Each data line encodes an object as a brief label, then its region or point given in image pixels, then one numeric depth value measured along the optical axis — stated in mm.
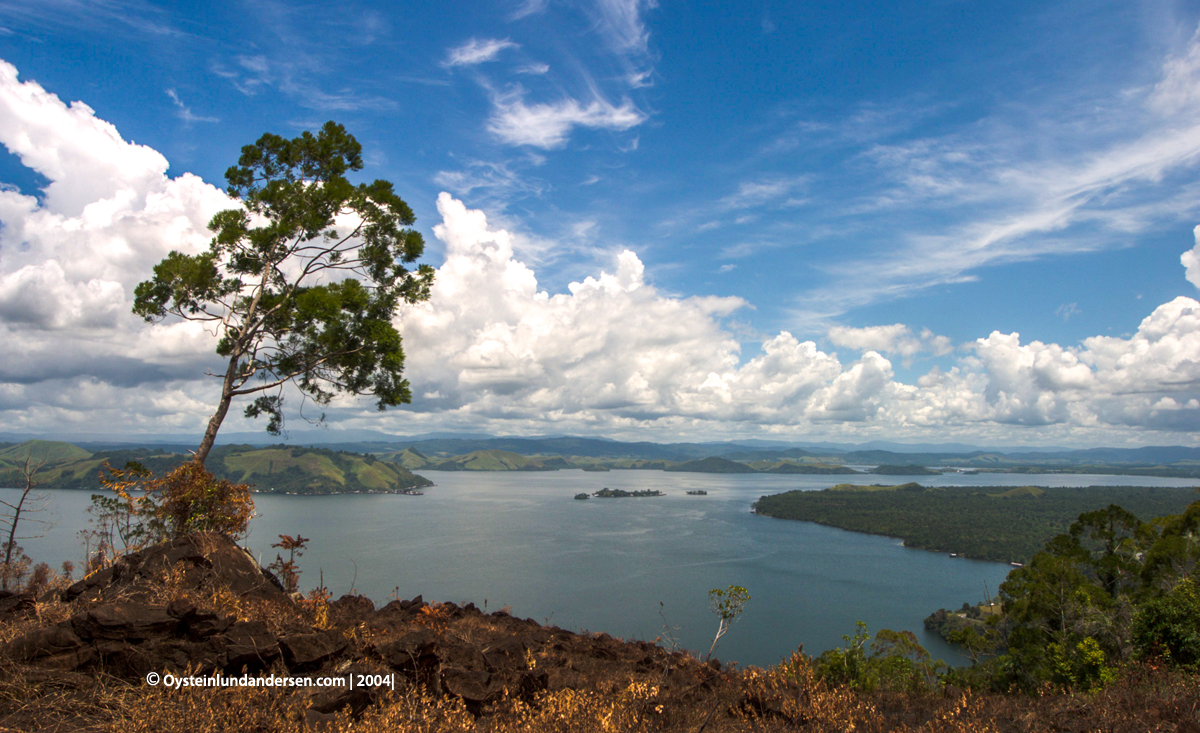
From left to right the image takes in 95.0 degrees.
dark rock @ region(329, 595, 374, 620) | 10836
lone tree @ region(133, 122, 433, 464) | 12961
